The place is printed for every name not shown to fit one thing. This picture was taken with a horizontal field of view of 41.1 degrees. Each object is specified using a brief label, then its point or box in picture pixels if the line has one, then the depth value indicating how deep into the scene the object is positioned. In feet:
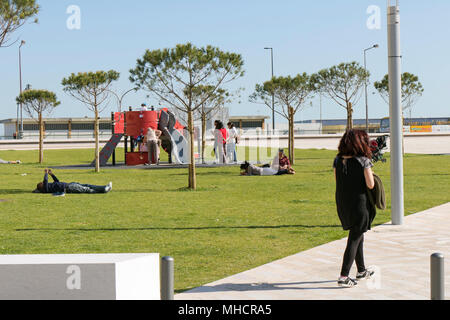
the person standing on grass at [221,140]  80.80
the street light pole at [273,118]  195.74
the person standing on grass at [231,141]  81.45
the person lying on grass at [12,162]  93.69
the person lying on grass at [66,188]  48.19
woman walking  19.08
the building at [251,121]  271.28
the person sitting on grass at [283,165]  66.39
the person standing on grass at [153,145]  86.74
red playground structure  89.51
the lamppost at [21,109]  219.41
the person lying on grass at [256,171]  66.23
